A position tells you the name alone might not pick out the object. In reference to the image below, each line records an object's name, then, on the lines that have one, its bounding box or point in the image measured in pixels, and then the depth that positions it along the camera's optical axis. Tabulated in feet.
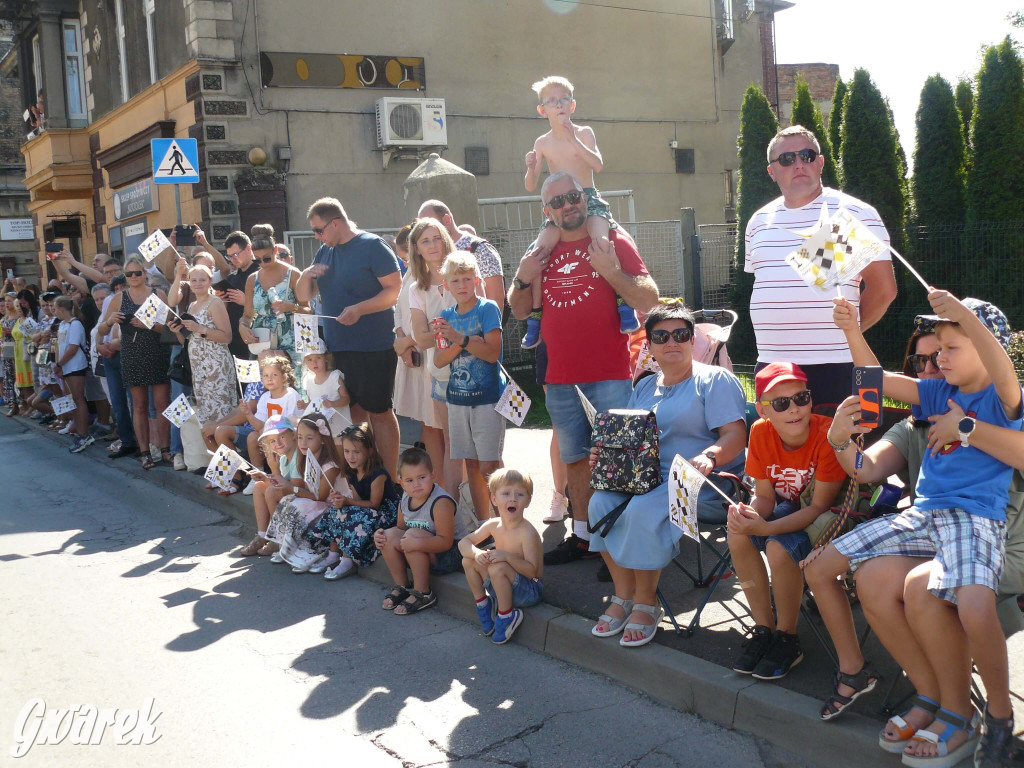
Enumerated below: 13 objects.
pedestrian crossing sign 33.94
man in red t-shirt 18.06
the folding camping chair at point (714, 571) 14.69
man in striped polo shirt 15.35
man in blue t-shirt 23.98
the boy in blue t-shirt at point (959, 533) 10.31
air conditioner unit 53.31
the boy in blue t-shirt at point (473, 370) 19.36
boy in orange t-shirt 12.88
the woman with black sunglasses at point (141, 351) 32.71
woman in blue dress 14.53
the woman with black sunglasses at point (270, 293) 27.45
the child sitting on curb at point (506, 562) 16.15
